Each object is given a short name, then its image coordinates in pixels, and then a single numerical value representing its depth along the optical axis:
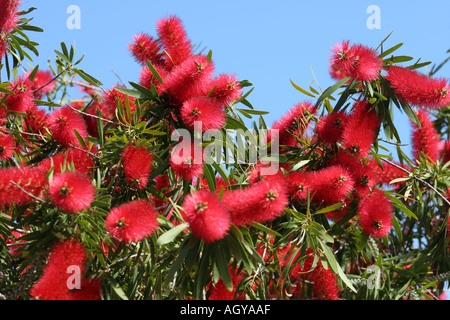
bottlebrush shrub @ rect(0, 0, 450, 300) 2.00
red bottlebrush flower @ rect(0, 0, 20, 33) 2.70
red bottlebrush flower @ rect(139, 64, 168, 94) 2.53
